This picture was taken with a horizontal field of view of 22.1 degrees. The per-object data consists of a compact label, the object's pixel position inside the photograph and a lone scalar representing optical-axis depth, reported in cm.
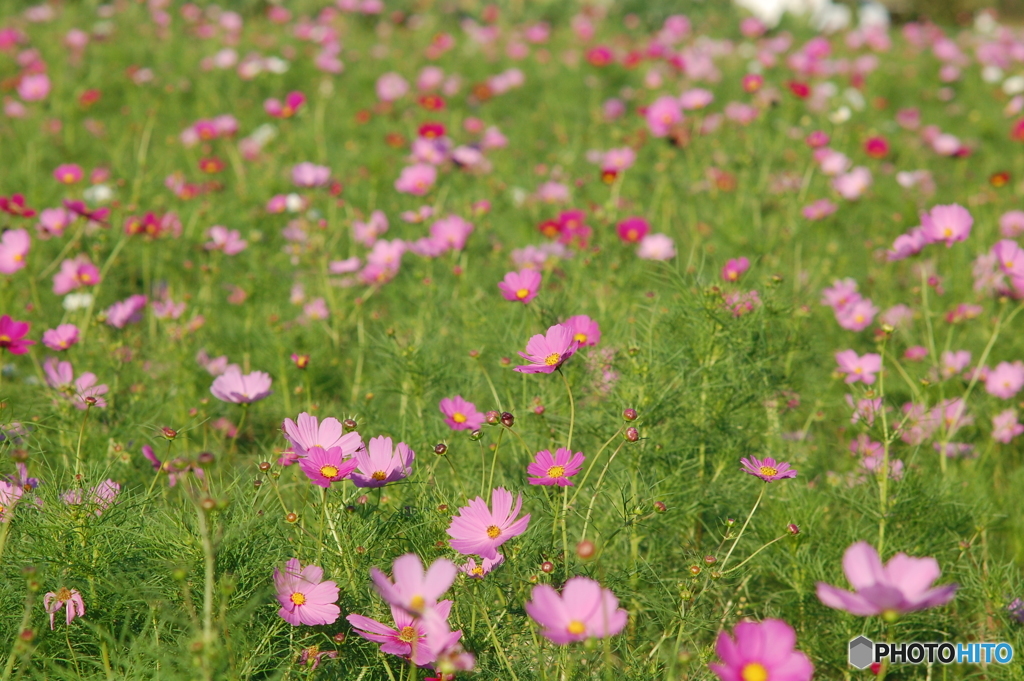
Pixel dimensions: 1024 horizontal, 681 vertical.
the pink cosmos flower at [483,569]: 216
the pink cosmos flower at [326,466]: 213
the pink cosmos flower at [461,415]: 235
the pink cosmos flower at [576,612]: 200
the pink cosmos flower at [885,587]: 195
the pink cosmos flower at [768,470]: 218
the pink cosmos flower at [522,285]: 235
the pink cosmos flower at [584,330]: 231
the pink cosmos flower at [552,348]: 221
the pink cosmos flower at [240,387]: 235
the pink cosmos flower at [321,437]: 219
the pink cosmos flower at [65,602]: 214
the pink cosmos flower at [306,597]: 213
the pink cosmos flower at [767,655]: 196
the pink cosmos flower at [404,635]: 209
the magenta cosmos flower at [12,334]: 232
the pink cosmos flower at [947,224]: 249
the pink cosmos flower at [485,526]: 213
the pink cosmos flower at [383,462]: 218
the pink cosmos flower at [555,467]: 216
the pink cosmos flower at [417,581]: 201
